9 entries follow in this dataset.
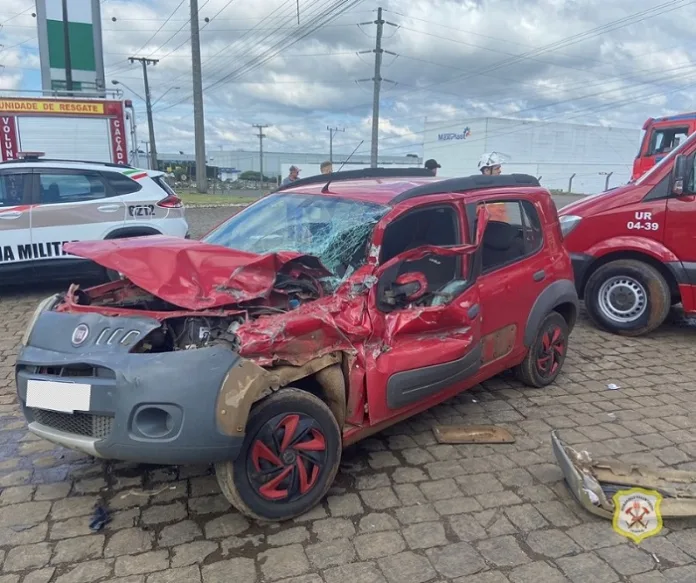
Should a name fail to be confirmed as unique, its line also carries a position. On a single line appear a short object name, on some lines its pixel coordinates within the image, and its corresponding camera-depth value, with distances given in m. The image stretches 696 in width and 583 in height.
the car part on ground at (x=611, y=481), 3.00
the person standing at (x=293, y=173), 10.62
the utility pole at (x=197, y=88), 26.56
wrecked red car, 2.60
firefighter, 7.67
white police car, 7.07
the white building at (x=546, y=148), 62.03
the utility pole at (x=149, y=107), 42.50
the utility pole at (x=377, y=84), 32.56
